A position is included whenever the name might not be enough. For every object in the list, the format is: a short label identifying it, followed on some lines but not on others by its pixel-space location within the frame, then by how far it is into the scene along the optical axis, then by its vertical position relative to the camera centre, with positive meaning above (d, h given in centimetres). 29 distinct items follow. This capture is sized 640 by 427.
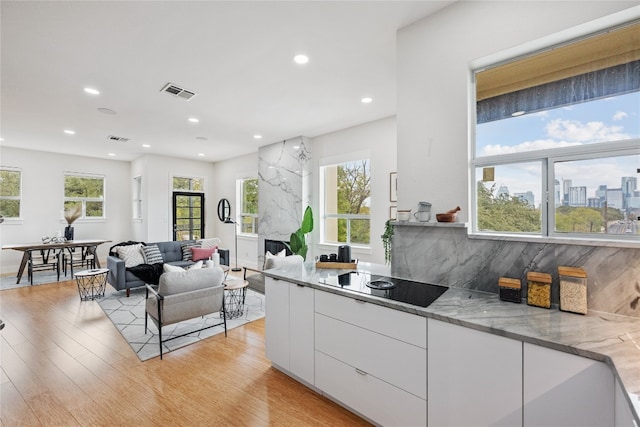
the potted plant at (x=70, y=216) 641 -8
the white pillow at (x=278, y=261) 350 -63
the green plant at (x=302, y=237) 495 -44
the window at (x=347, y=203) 495 +17
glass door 779 -9
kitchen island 111 -73
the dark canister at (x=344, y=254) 270 -41
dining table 543 -69
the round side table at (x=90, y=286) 435 -131
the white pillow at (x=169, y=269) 316 -64
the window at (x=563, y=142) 152 +42
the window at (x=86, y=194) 725 +51
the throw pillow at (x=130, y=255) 489 -75
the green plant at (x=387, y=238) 286 -29
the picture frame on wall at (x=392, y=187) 443 +39
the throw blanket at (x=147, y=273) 474 -103
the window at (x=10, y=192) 634 +48
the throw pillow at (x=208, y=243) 605 -67
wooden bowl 193 -4
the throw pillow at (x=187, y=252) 592 -84
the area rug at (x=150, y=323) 302 -142
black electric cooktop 175 -54
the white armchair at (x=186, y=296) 281 -88
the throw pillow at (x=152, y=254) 527 -80
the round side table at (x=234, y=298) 376 -135
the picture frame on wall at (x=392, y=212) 441 -1
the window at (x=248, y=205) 732 +19
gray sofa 469 -100
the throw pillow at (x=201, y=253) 575 -84
